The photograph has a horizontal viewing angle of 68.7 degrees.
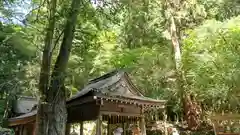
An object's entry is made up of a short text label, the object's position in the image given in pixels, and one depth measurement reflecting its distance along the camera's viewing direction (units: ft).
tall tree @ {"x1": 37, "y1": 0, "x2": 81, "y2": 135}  15.79
